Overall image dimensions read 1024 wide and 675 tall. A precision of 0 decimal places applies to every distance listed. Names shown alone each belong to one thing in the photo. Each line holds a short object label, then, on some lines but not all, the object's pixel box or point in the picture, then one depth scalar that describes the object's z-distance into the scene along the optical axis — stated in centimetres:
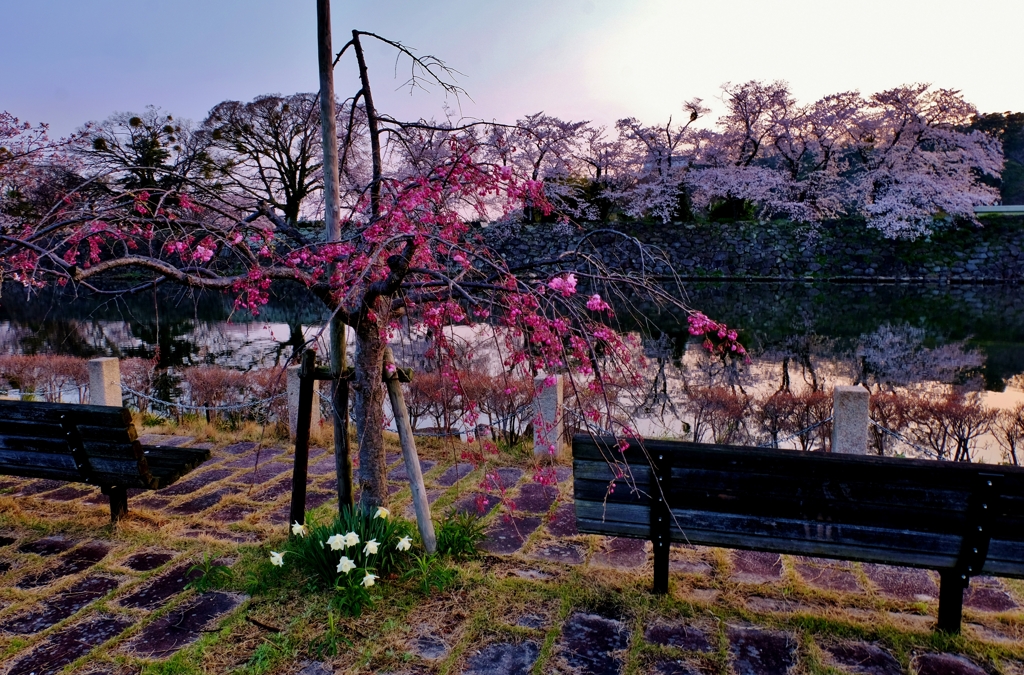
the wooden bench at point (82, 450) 349
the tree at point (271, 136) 2955
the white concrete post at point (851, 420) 450
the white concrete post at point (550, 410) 520
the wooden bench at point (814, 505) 235
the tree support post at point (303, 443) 313
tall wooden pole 305
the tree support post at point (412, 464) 309
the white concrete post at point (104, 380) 599
